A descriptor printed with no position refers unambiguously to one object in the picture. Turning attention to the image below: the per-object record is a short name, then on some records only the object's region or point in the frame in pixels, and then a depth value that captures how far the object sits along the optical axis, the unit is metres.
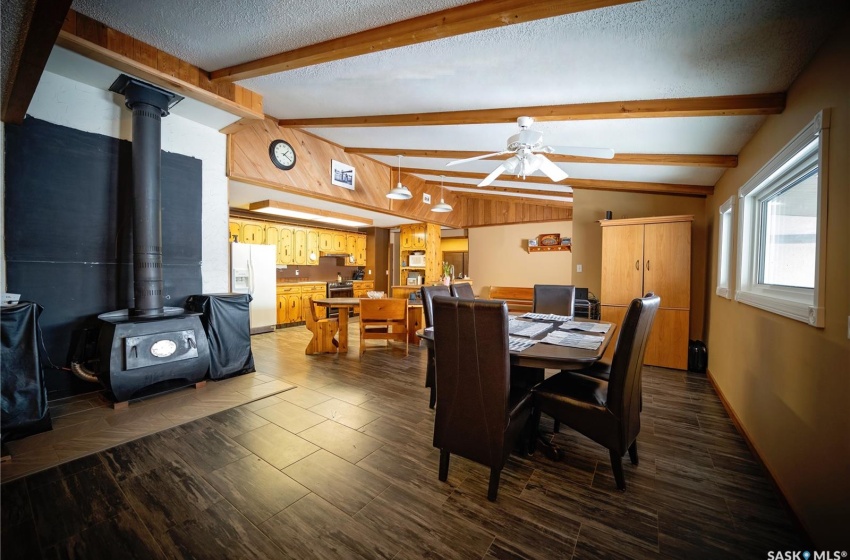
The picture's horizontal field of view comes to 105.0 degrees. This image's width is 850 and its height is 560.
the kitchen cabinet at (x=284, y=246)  7.24
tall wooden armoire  4.05
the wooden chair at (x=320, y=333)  4.60
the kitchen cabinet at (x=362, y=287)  8.58
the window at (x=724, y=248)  3.43
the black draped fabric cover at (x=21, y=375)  2.15
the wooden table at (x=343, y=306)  4.60
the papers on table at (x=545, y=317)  3.18
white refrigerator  5.88
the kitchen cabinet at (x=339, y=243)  8.44
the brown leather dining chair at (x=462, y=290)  3.63
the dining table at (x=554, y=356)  1.74
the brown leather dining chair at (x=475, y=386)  1.63
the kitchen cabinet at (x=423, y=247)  7.48
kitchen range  7.95
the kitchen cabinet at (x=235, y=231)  6.36
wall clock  3.99
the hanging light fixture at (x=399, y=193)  4.54
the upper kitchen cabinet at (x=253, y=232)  6.63
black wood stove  2.67
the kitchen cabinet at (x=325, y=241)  8.11
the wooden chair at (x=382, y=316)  4.52
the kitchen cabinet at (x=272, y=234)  7.04
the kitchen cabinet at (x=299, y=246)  7.51
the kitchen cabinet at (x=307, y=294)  7.32
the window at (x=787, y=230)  1.53
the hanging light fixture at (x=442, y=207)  5.68
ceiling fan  2.49
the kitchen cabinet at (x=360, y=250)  8.97
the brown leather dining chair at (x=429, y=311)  2.84
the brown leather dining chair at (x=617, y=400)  1.74
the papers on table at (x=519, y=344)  1.97
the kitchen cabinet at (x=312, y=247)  7.81
